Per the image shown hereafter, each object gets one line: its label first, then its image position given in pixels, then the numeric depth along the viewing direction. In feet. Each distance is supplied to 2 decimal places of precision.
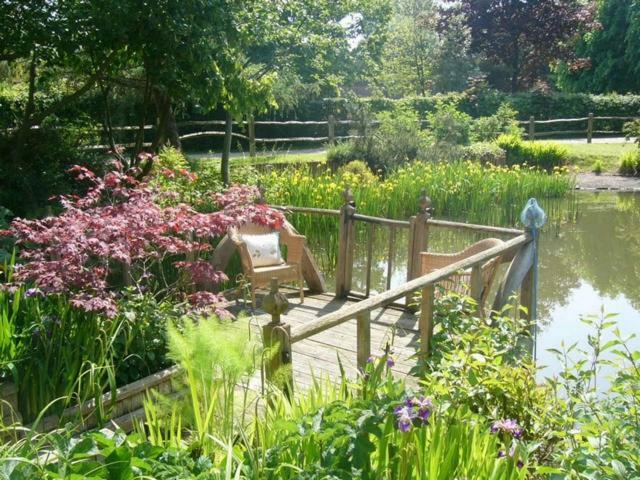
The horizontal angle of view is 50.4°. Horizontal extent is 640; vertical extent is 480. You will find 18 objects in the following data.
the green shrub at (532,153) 58.70
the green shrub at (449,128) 54.49
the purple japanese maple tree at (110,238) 12.31
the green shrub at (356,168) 41.44
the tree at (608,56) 92.53
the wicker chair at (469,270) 16.55
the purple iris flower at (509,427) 7.62
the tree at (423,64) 115.96
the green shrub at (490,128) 63.75
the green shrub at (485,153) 52.38
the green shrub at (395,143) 47.11
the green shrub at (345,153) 47.60
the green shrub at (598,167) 58.85
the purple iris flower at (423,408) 6.93
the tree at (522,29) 88.63
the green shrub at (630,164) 57.20
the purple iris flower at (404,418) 6.59
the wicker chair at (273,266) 19.40
